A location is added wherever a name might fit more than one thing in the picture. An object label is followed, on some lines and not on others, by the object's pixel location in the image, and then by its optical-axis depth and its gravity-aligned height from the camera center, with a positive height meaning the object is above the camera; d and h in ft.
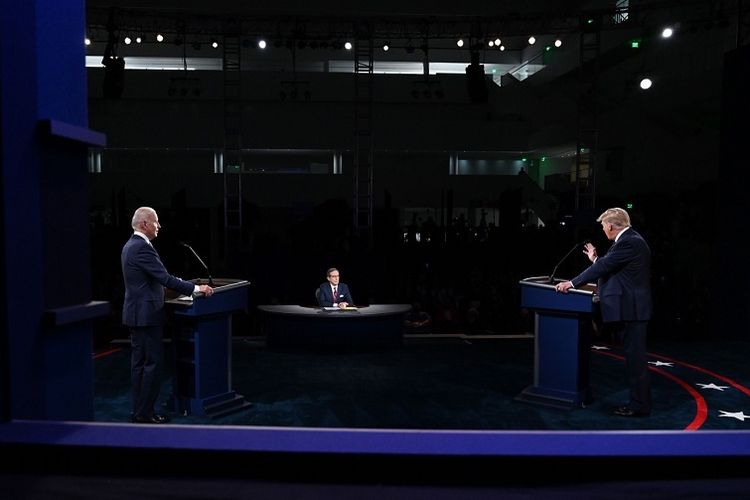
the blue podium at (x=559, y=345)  15.70 -3.48
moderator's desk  23.45 -4.46
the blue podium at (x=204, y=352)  14.58 -3.46
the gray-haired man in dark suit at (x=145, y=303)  13.02 -1.92
